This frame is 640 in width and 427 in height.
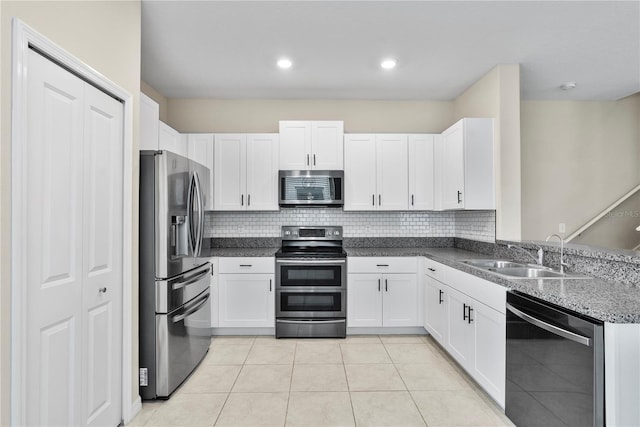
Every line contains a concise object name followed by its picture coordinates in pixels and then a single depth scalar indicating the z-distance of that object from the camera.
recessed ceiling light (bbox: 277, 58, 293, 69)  3.25
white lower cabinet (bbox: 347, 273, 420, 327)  3.71
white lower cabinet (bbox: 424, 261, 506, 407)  2.20
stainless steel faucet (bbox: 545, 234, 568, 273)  2.45
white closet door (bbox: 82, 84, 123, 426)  1.82
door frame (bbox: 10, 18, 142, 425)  1.33
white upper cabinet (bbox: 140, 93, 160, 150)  2.63
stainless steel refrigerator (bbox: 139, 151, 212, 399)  2.38
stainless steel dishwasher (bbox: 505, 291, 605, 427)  1.47
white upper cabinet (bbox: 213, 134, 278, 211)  4.00
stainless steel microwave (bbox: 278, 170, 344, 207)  3.90
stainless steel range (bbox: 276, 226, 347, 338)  3.65
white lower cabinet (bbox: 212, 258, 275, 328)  3.69
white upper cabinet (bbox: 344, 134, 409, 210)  4.02
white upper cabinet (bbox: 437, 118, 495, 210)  3.40
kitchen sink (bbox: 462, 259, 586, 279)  2.46
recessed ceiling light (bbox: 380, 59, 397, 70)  3.27
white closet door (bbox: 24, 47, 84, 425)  1.44
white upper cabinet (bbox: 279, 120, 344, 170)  3.95
